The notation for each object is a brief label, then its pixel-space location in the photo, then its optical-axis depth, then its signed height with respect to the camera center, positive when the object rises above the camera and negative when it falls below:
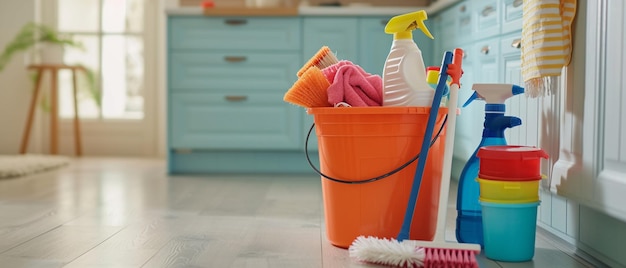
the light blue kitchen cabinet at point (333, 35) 3.66 +0.41
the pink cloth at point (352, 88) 1.69 +0.06
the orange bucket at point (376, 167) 1.67 -0.13
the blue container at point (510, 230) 1.60 -0.26
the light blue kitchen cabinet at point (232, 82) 3.65 +0.16
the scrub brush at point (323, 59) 1.87 +0.14
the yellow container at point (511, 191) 1.60 -0.18
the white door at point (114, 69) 4.90 +0.30
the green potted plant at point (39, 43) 4.65 +0.46
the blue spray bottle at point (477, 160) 1.73 -0.12
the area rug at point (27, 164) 3.48 -0.28
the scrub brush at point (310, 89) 1.72 +0.06
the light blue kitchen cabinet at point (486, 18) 2.52 +0.37
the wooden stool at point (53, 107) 4.72 +0.03
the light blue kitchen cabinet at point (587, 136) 1.48 -0.05
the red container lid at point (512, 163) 1.60 -0.11
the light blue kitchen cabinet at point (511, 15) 2.26 +0.33
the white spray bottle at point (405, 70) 1.67 +0.10
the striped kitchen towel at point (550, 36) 1.70 +0.19
